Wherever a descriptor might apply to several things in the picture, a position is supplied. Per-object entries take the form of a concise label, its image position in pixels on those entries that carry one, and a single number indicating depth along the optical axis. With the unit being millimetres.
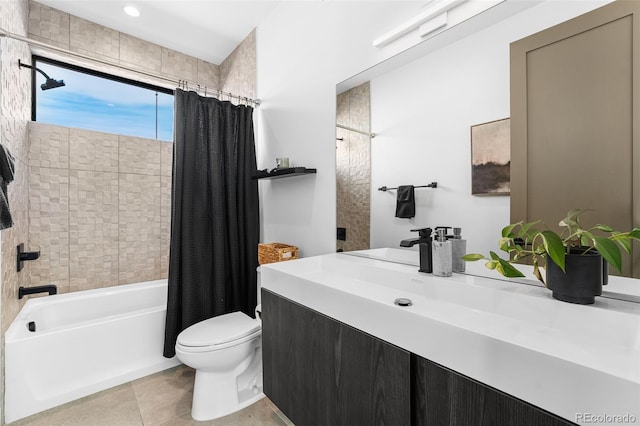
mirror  1034
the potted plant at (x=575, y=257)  745
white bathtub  1596
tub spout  1888
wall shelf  1808
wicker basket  1897
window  2313
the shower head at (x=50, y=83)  1900
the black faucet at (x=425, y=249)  1141
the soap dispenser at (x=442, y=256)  1083
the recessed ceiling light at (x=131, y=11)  2180
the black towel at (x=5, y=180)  1174
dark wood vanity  607
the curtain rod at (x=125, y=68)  1501
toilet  1562
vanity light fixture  1139
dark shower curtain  2057
